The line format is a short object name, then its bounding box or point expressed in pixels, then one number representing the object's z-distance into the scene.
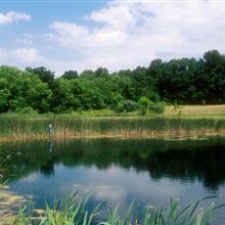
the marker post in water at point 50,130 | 17.30
